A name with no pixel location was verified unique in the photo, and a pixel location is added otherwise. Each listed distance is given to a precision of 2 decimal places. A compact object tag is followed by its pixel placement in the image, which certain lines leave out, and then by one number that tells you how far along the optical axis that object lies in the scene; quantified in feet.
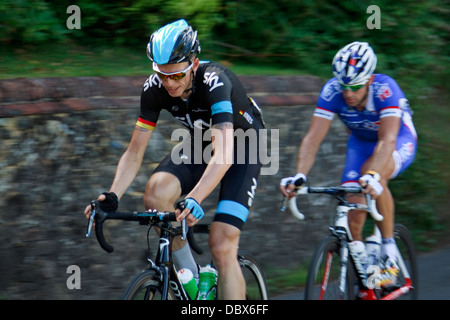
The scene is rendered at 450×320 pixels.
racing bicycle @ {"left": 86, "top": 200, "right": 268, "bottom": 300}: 26.43
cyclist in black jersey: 28.09
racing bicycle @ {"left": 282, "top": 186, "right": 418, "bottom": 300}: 32.60
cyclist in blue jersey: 35.12
